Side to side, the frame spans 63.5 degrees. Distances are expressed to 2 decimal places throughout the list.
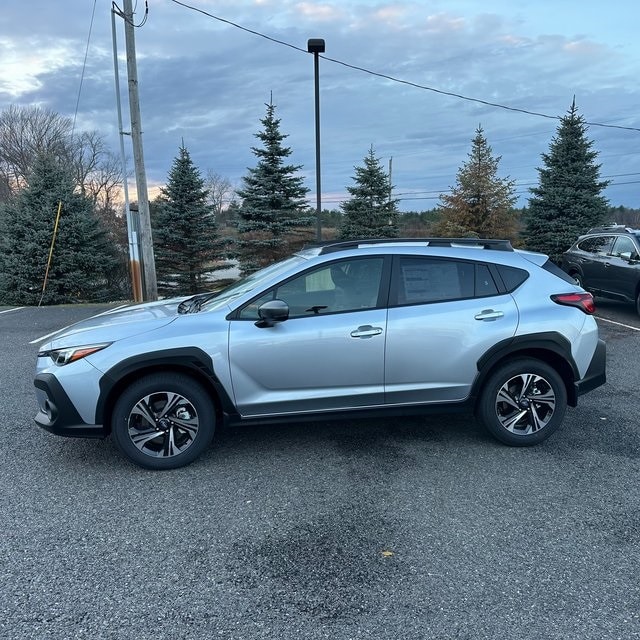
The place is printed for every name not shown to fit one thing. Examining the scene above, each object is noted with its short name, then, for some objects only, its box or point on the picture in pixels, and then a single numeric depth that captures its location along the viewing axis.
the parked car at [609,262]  9.89
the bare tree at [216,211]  20.53
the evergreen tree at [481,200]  23.48
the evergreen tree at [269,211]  19.72
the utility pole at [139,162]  11.81
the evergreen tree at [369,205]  23.17
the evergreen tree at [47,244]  15.94
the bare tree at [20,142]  40.94
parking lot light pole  11.04
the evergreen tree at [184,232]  19.69
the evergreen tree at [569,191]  20.16
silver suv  3.71
